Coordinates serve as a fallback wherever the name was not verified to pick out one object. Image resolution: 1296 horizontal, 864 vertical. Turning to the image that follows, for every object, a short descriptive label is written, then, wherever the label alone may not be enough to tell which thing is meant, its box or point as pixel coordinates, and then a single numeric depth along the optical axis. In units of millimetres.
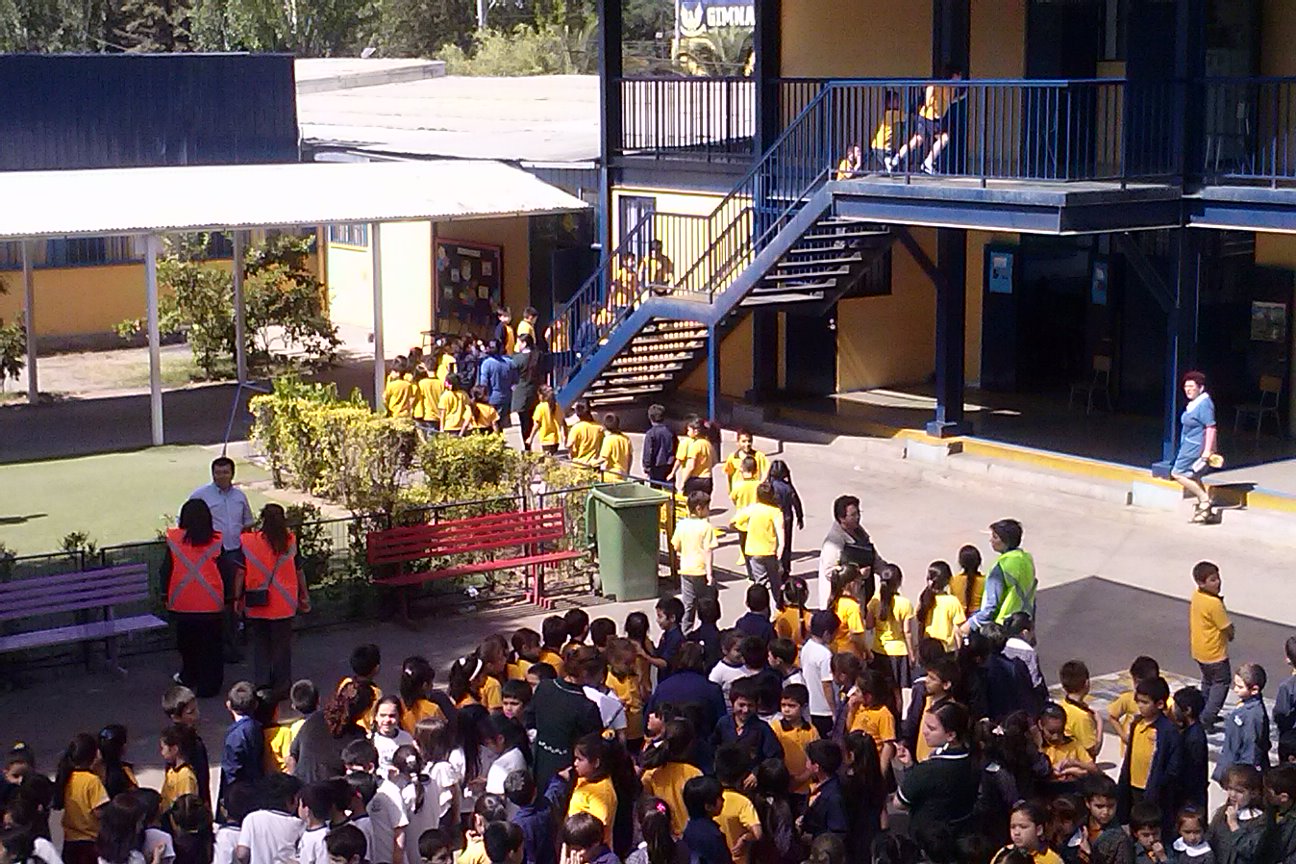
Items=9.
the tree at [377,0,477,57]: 85562
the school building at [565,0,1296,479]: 18578
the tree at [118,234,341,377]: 27797
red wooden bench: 14945
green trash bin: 15508
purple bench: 13367
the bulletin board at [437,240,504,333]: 28516
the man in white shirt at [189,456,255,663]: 13469
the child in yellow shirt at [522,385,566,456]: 19781
